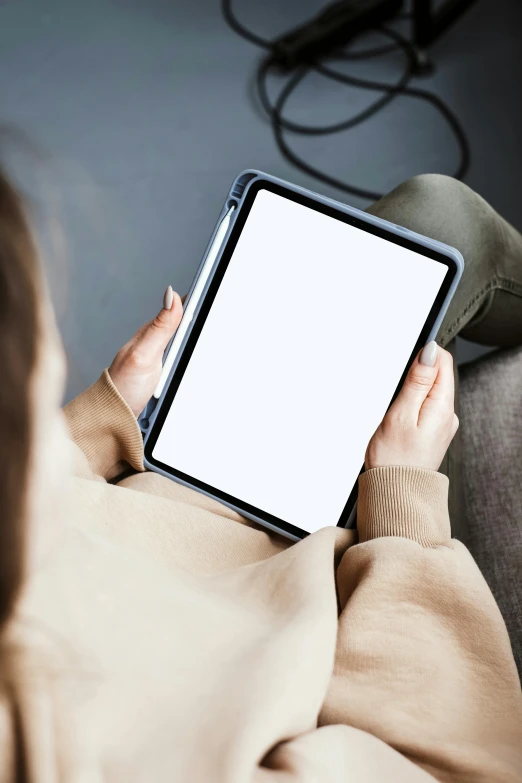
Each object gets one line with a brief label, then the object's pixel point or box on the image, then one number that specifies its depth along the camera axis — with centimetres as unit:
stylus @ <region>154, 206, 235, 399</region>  60
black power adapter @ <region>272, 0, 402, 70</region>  122
